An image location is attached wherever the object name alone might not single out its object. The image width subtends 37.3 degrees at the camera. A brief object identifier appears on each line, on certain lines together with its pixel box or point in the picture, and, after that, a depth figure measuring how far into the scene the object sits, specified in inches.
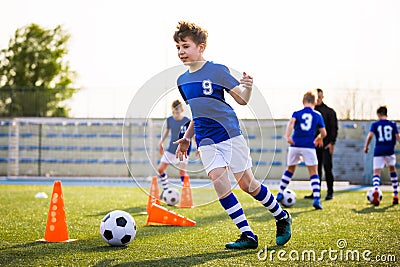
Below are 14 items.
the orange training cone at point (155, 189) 342.0
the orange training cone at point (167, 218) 278.7
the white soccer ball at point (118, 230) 212.8
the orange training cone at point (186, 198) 367.2
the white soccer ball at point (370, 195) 410.9
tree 1736.0
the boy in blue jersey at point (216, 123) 206.2
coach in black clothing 459.8
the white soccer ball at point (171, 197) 370.6
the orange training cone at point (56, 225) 229.8
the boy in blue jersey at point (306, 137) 382.6
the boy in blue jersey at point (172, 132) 424.5
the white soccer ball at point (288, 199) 382.3
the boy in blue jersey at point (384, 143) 437.4
